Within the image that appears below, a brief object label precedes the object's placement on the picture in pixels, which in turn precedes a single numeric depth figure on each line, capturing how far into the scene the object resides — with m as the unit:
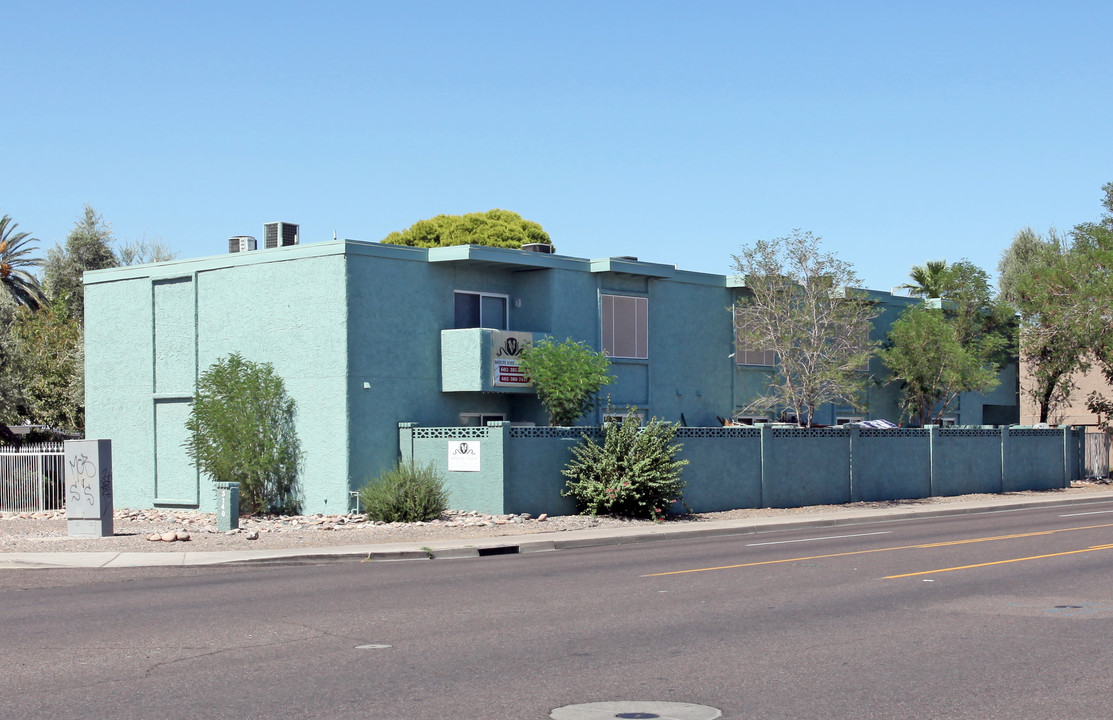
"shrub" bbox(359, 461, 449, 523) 24.78
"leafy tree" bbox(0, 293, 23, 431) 38.16
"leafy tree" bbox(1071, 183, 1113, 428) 40.75
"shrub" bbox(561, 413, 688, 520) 25.97
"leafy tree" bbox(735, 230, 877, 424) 33.59
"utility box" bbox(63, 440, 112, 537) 22.39
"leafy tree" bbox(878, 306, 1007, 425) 37.81
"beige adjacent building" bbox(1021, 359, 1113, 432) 54.53
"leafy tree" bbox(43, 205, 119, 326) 51.47
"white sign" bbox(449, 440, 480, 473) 26.09
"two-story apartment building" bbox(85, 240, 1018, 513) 27.38
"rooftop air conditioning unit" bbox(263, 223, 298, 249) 30.67
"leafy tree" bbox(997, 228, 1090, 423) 41.69
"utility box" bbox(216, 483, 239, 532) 23.97
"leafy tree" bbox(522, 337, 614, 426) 28.42
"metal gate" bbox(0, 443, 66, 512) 30.20
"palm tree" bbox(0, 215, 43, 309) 51.12
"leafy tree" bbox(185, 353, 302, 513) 27.50
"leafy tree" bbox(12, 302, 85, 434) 46.25
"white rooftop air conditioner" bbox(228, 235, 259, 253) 30.84
